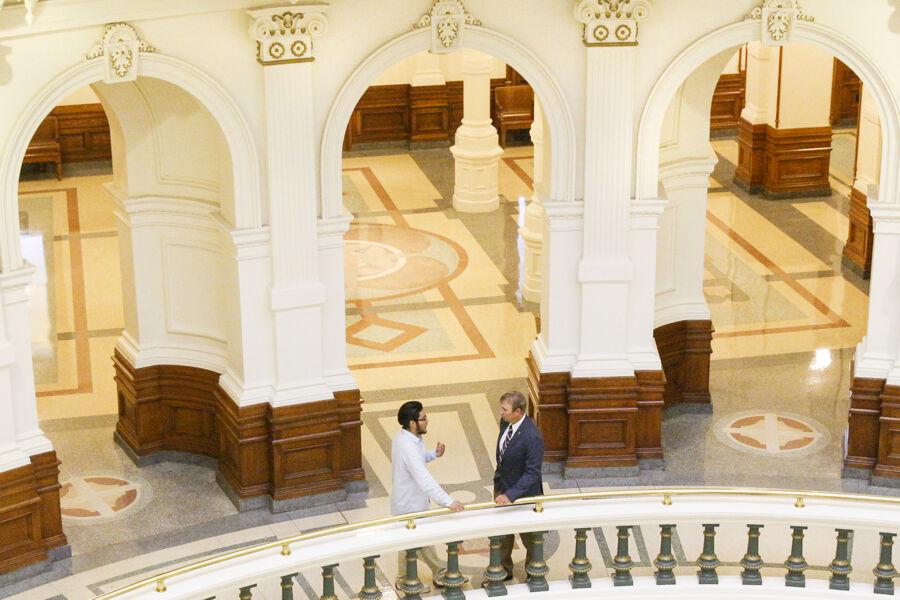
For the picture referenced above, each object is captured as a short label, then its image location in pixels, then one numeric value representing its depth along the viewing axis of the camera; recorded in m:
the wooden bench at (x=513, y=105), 20.09
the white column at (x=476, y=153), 17.50
